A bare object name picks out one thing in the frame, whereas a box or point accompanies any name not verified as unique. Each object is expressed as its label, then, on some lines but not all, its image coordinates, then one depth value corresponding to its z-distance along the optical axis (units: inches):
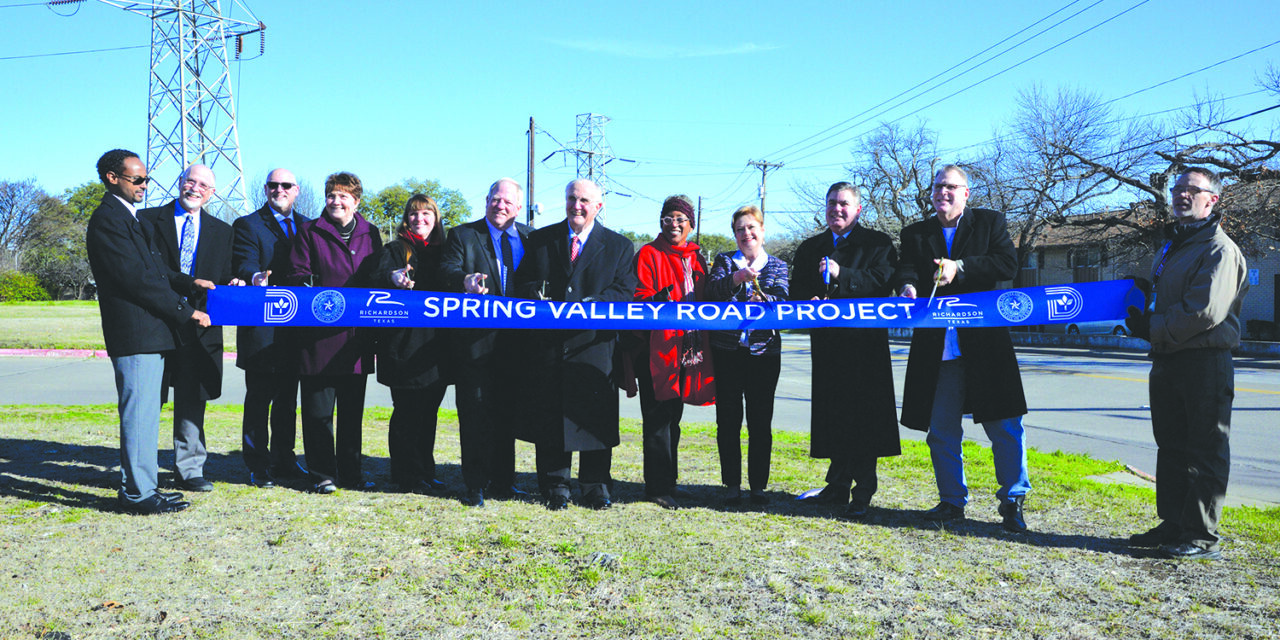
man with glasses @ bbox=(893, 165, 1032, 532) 189.2
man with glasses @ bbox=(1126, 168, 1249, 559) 164.4
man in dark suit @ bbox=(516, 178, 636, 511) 201.0
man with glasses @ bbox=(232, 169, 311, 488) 212.5
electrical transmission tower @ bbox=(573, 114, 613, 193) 2287.2
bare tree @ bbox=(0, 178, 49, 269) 2610.7
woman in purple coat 206.7
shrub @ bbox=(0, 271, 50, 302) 2258.9
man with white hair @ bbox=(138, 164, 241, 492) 202.2
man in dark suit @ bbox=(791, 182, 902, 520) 202.1
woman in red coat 202.1
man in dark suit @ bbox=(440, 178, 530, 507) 201.2
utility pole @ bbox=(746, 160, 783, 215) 2399.1
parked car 1366.9
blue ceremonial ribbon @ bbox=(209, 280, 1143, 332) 196.2
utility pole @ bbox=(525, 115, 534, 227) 1253.1
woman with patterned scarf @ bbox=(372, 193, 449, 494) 207.6
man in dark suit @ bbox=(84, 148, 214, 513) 179.0
